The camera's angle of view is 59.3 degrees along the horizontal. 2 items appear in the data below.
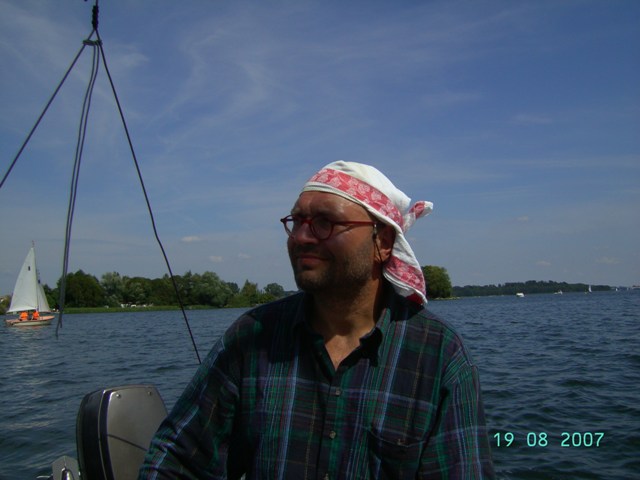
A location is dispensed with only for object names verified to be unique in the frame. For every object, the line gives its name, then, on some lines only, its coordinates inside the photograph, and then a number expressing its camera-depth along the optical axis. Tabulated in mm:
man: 1944
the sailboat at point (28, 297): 40844
